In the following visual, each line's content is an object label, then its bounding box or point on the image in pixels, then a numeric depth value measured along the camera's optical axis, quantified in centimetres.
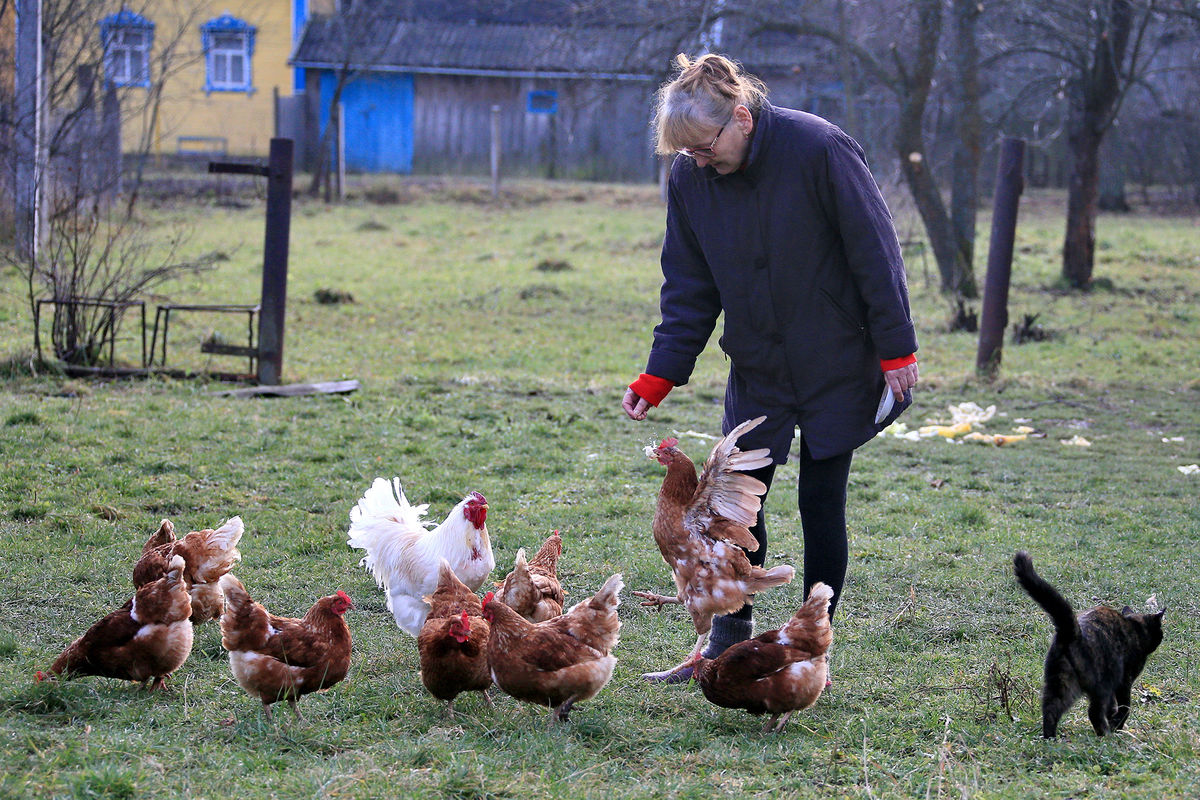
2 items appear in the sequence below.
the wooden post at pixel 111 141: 1296
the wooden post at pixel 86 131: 1108
